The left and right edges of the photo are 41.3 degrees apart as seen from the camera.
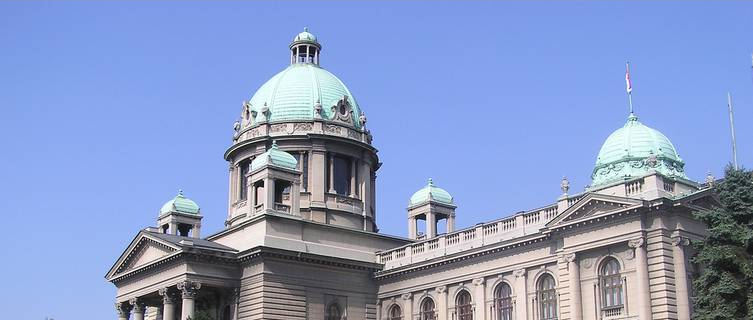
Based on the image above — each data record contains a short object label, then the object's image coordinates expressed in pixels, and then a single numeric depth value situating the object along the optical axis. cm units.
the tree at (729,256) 3925
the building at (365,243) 4528
